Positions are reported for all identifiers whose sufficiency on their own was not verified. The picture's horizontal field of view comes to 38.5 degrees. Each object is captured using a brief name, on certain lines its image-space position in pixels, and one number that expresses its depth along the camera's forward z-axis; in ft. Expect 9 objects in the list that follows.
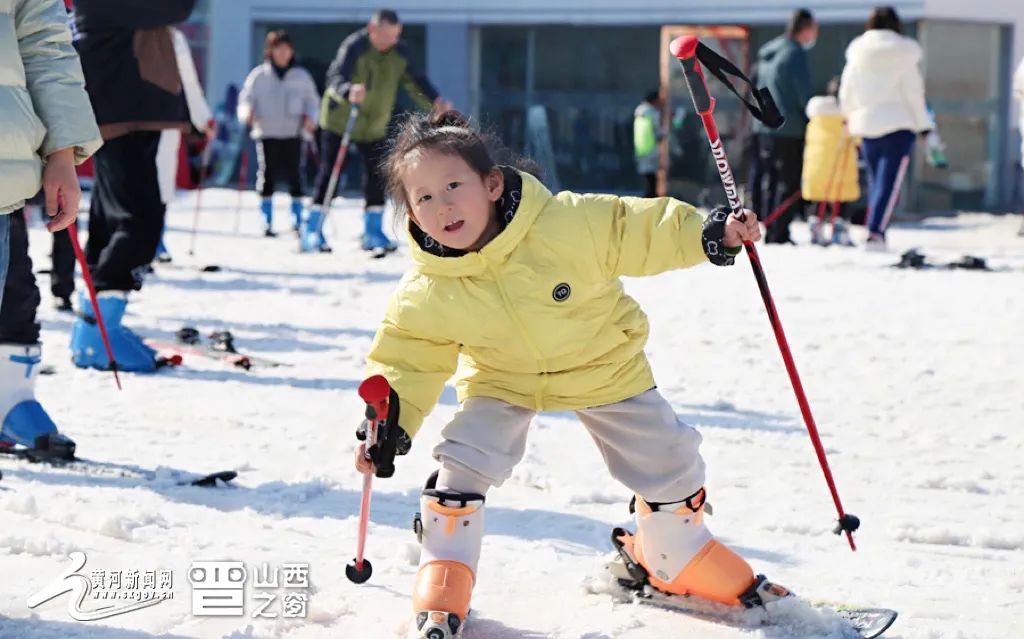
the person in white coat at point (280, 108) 40.45
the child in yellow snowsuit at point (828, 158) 40.81
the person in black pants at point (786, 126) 40.45
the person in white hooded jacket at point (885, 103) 35.78
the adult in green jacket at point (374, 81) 35.24
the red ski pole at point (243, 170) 47.20
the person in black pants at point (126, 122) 18.23
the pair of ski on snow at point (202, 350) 19.93
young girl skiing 9.39
